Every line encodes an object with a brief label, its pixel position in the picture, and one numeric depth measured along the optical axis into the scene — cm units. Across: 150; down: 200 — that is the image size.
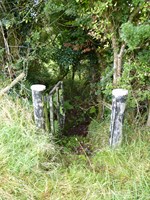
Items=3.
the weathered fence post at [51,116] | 259
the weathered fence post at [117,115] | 214
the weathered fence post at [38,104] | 240
